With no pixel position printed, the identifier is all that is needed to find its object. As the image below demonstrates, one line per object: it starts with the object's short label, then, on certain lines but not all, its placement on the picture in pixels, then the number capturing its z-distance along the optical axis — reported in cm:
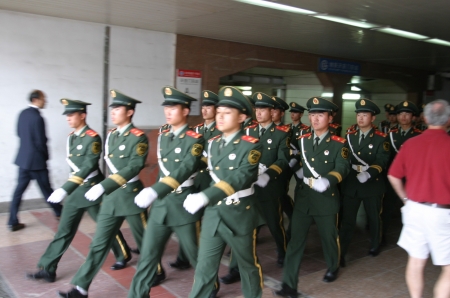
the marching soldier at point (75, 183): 439
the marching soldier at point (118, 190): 396
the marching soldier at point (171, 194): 372
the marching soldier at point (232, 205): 350
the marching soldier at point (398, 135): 661
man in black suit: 623
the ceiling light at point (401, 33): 792
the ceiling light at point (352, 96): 1443
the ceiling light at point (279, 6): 616
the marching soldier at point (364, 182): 542
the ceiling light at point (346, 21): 698
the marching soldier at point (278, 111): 598
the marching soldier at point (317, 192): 439
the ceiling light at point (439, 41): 904
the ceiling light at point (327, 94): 1234
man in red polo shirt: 354
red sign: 883
